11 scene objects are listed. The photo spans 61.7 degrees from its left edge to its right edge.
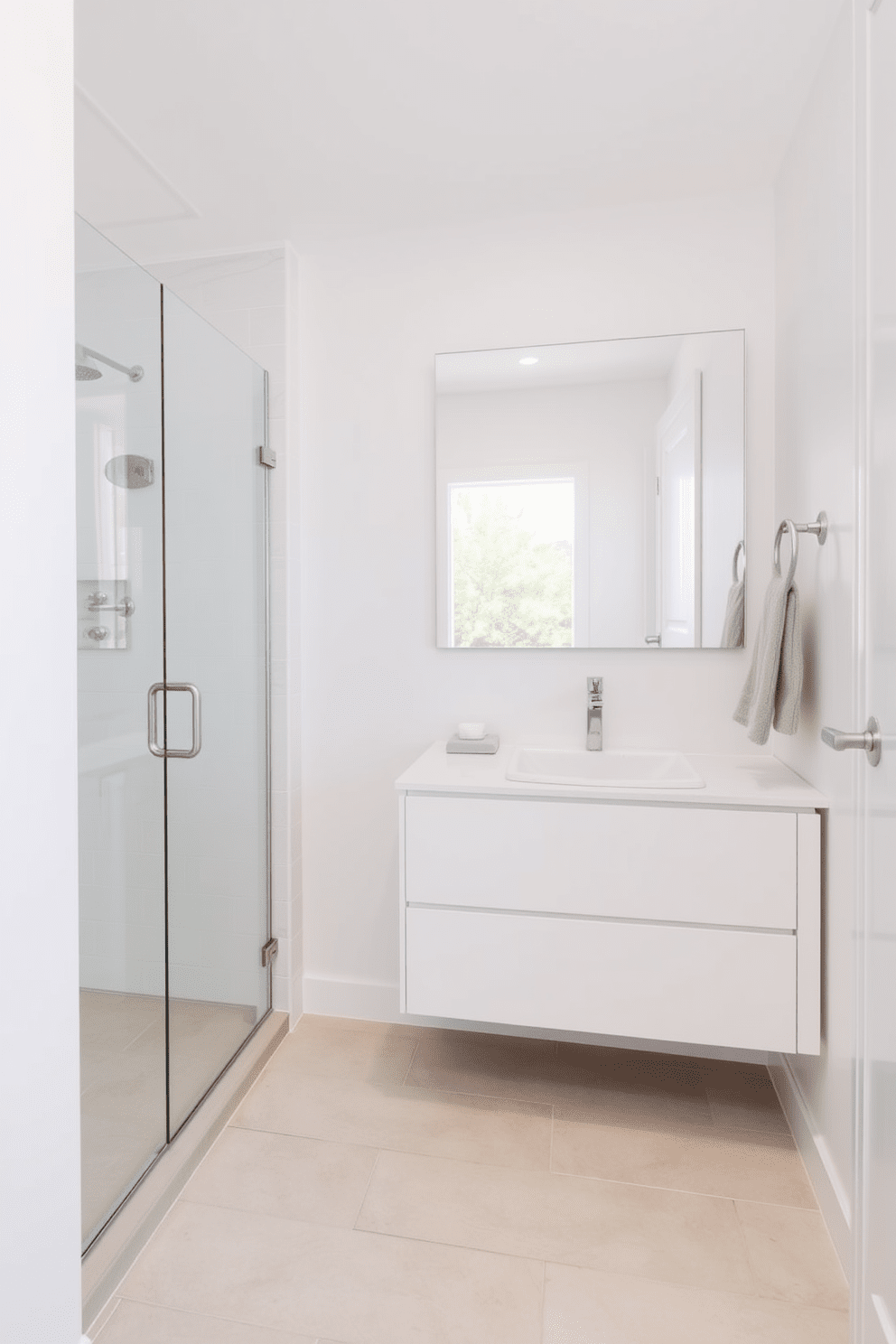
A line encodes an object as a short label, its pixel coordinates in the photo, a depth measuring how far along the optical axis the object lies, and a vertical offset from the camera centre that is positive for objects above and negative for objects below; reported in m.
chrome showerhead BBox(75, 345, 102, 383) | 1.34 +0.52
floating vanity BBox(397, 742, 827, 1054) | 1.67 -0.60
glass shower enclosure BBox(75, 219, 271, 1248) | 1.43 -0.14
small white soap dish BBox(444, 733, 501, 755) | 2.11 -0.28
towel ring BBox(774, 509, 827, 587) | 1.61 +0.26
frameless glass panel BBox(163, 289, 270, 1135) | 1.75 -0.12
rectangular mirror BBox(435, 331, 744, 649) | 2.10 +0.45
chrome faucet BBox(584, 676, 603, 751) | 2.13 -0.19
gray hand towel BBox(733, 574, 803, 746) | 1.71 -0.05
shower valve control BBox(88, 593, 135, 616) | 1.42 +0.09
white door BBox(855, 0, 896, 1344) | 1.03 -0.13
